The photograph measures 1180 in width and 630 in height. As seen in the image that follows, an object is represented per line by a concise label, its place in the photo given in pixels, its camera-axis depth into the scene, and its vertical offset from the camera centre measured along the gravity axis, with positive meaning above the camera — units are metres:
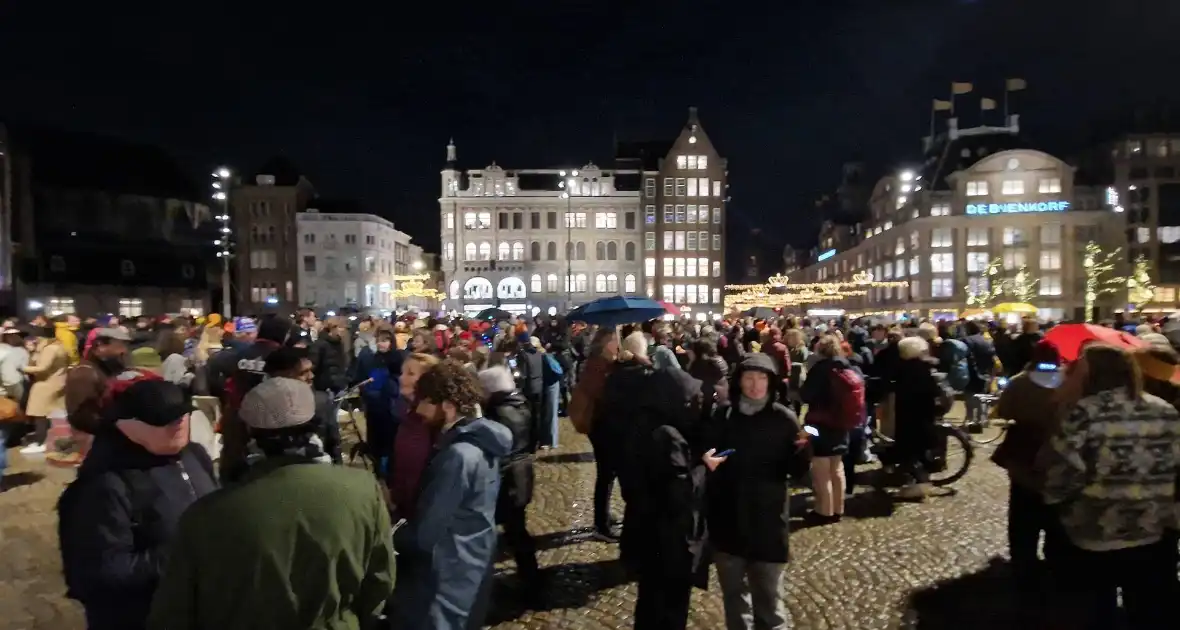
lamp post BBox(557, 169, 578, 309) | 65.69 +9.91
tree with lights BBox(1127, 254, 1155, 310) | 53.53 +0.62
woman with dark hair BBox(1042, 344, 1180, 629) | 4.20 -0.94
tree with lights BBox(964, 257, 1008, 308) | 57.50 +0.54
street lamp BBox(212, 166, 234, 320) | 29.85 +2.25
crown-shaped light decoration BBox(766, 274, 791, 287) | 42.55 +1.01
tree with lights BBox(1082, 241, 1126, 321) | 55.81 +1.67
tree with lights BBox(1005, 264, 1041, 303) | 57.91 +0.79
